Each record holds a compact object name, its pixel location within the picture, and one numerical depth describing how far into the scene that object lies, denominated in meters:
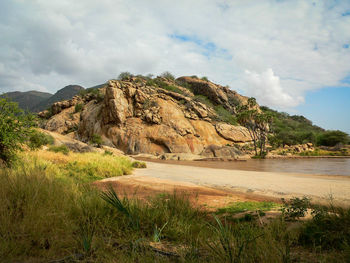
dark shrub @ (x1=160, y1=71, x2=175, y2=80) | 73.35
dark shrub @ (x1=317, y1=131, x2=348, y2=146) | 54.74
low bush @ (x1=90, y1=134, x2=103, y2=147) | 42.81
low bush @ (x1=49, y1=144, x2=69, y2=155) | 19.14
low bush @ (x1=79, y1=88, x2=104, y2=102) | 58.91
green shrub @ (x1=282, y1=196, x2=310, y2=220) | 5.29
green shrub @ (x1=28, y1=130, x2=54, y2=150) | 18.58
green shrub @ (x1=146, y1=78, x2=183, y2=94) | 58.23
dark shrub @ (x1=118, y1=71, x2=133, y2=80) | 60.56
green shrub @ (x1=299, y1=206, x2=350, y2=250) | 3.62
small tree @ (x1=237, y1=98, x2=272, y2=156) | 48.28
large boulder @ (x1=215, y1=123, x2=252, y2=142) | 50.59
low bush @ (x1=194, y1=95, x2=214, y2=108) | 58.80
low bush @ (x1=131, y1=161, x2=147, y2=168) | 22.75
